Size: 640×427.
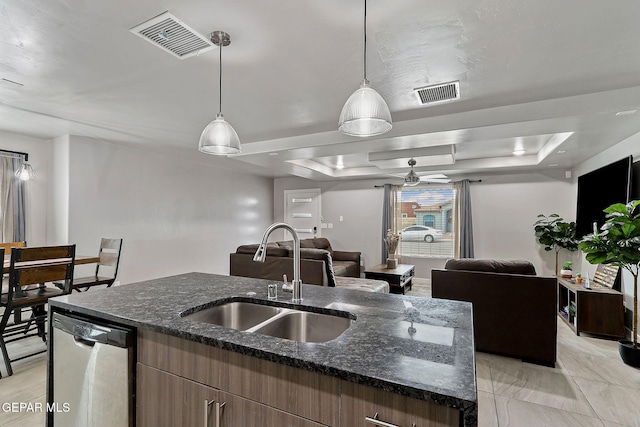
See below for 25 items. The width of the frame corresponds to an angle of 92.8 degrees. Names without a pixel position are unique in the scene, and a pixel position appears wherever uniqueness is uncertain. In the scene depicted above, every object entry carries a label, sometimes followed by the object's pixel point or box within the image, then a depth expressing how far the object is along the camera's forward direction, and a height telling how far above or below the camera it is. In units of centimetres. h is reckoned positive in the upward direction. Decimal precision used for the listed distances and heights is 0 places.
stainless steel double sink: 143 -53
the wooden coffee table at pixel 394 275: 493 -101
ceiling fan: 483 +70
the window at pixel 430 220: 670 -12
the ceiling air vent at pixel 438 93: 251 +106
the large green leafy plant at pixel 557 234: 514 -31
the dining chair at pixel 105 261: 318 -57
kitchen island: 81 -46
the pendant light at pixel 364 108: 142 +50
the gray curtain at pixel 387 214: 686 +0
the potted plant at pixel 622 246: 269 -27
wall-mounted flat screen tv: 346 +33
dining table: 298 -51
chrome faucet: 152 -23
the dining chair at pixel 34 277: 247 -57
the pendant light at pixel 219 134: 192 +50
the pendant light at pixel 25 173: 369 +47
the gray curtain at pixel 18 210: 388 +1
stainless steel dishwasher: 130 -74
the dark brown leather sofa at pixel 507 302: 283 -84
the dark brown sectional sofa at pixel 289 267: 396 -75
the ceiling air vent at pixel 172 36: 173 +108
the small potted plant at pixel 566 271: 433 -81
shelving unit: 338 -108
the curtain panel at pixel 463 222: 618 -14
